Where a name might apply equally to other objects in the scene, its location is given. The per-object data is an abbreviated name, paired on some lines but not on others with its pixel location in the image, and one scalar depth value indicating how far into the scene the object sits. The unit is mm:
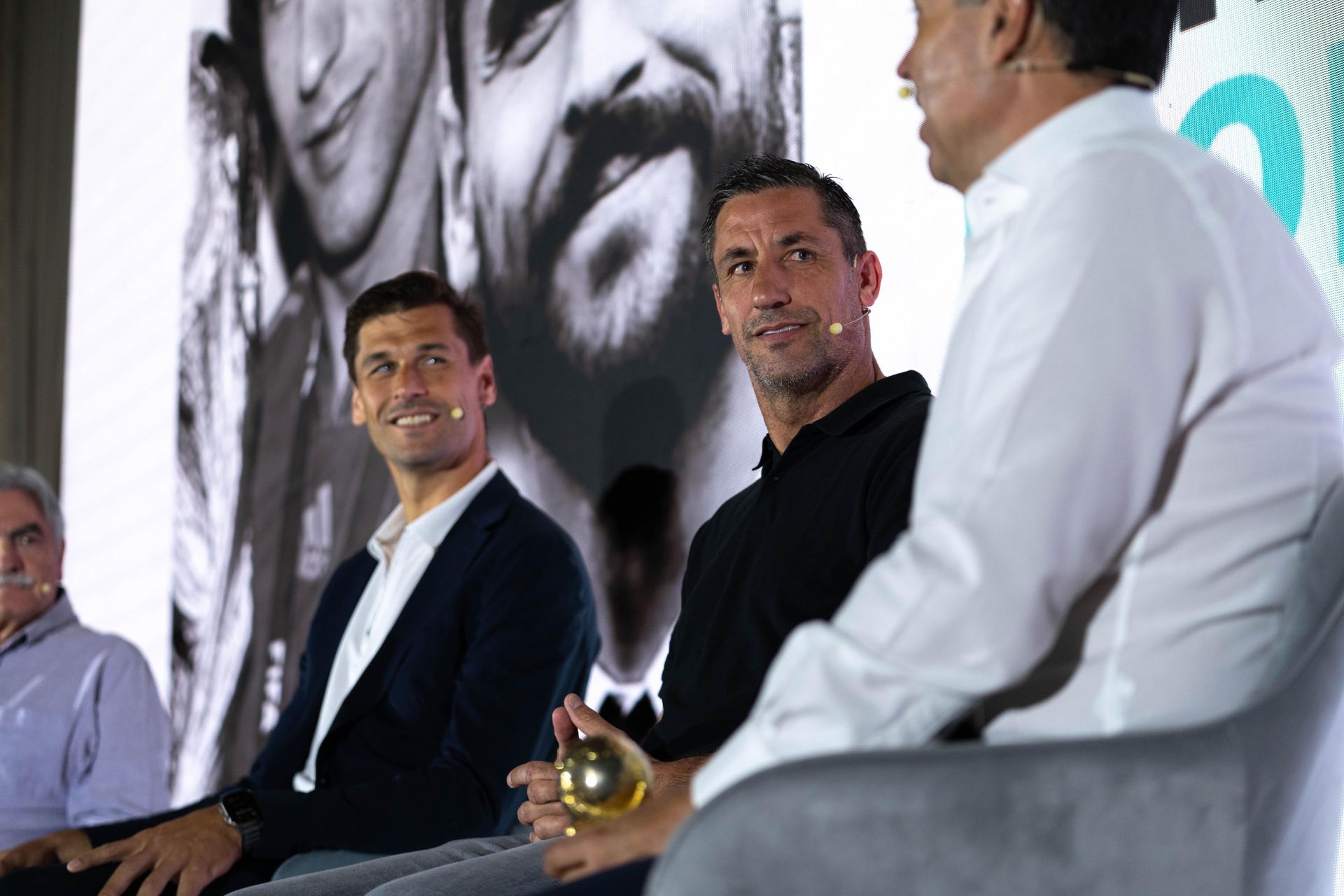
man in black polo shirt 4590
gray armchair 3237
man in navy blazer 4839
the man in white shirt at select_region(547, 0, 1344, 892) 3424
